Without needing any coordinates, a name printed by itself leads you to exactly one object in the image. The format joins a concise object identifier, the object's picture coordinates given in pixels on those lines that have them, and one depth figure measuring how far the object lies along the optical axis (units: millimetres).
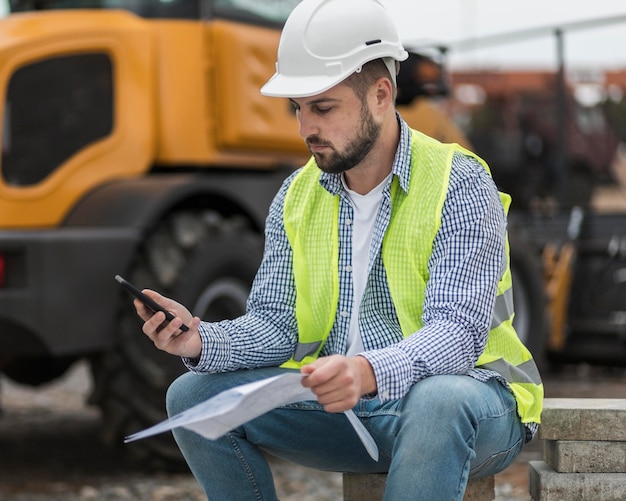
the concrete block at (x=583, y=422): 4085
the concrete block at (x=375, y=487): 4229
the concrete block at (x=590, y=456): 4099
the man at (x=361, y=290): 3857
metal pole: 11281
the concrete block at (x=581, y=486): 4048
